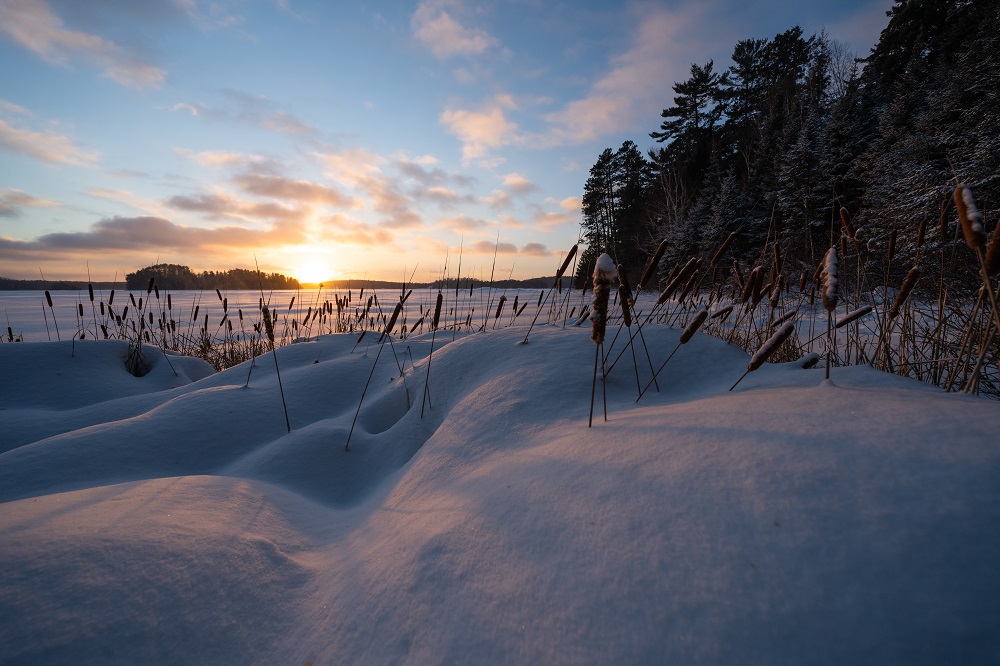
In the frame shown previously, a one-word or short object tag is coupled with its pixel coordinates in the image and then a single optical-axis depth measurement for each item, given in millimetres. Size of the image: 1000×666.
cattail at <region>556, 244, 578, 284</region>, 2418
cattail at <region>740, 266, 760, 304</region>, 1997
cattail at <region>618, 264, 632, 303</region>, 1669
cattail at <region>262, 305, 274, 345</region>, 1857
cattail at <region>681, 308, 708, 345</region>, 1448
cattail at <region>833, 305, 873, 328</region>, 1317
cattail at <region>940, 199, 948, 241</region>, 1497
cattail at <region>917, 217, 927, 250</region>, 1753
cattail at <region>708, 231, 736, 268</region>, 2139
